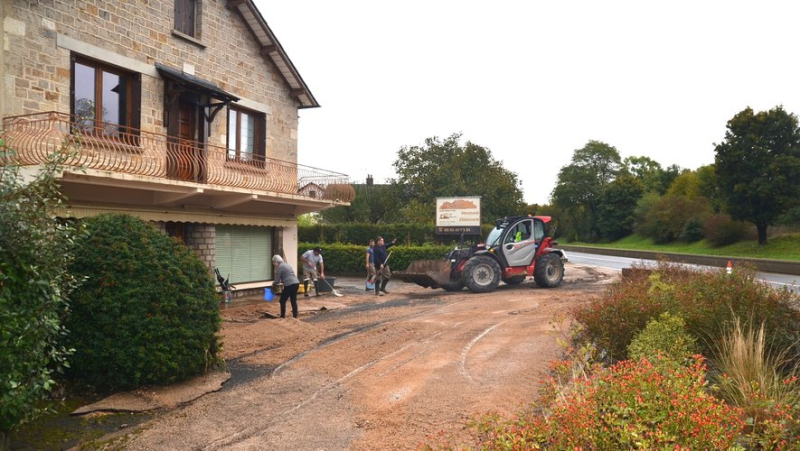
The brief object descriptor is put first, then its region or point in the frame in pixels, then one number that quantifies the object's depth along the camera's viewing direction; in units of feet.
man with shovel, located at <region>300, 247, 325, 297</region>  60.45
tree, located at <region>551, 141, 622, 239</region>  235.40
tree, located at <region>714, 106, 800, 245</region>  100.53
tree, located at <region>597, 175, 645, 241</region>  195.62
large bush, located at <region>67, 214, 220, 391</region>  22.52
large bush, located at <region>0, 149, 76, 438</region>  15.80
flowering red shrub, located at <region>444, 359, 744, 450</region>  11.78
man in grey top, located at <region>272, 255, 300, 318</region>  40.55
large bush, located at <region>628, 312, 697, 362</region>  18.93
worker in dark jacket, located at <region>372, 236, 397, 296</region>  61.41
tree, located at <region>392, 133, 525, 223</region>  122.72
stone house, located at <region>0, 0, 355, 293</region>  35.68
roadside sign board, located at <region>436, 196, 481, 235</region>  84.33
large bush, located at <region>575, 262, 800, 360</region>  21.77
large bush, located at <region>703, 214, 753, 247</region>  118.04
